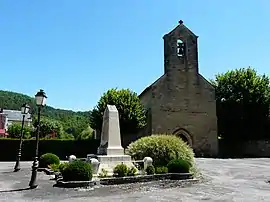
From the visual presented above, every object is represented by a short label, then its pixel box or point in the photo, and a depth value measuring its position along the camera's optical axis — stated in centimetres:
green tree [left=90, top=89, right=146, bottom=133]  2961
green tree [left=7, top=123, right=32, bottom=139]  4853
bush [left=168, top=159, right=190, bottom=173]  1380
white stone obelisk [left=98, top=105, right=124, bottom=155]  1482
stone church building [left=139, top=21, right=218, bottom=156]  3212
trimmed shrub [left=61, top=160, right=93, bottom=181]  1170
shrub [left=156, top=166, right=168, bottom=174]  1375
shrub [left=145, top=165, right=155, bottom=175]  1358
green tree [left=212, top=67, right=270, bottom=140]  3391
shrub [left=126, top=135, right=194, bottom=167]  1537
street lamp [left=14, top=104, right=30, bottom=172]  1845
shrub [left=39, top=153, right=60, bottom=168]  1822
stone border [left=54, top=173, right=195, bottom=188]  1139
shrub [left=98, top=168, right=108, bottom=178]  1285
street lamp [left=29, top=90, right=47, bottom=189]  1194
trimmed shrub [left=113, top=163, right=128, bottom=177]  1284
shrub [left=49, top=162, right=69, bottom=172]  1562
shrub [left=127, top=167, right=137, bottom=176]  1313
